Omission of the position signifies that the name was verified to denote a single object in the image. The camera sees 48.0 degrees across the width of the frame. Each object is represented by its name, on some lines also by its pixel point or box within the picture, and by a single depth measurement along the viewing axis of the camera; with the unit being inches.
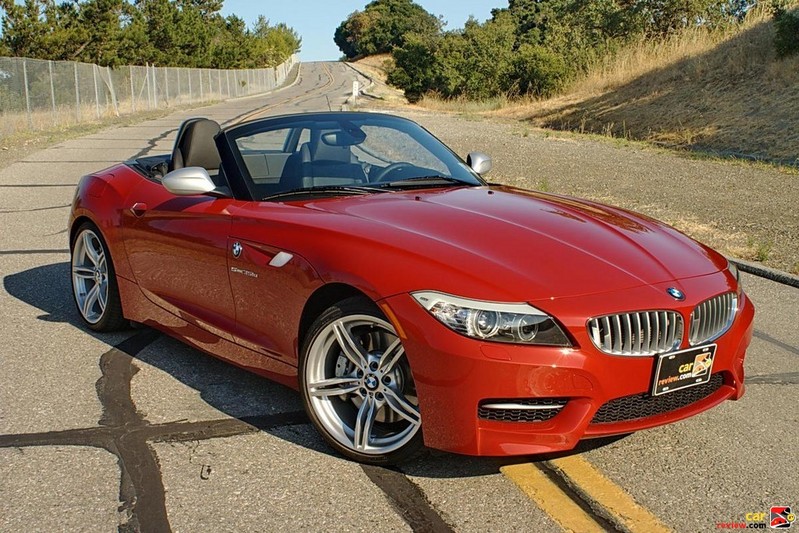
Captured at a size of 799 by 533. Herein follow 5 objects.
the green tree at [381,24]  5423.2
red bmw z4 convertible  130.0
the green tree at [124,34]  1519.4
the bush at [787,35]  884.6
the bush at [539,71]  1424.7
